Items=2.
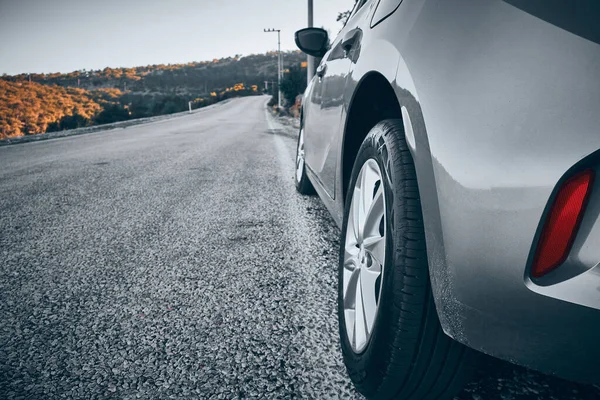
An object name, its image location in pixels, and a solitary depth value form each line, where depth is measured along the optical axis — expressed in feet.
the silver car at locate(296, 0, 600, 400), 2.07
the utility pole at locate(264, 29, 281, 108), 140.07
